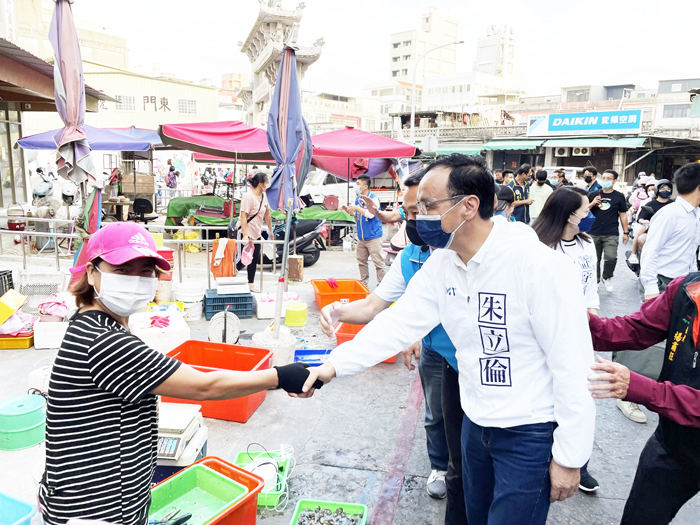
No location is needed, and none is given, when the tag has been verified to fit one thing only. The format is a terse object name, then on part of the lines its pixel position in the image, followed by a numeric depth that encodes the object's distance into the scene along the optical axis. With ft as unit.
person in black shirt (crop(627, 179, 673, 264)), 27.22
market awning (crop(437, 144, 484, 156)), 110.93
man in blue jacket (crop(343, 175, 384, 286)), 27.13
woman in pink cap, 5.58
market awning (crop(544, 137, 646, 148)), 84.53
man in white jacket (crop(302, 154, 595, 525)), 5.98
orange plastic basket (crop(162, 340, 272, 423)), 14.05
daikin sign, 88.53
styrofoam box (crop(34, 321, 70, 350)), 18.79
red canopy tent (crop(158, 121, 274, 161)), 29.63
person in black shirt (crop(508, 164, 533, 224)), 34.40
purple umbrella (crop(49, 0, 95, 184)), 17.79
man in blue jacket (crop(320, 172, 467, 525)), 9.18
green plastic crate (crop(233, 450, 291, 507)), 10.36
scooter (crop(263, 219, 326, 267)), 34.60
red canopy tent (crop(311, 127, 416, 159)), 34.09
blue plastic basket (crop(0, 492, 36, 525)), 8.50
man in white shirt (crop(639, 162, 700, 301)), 14.52
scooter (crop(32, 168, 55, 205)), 40.42
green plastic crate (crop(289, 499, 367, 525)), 9.67
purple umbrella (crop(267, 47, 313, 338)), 18.83
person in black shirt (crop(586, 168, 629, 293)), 27.30
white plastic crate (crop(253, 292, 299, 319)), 23.69
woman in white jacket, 11.92
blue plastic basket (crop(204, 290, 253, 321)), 23.40
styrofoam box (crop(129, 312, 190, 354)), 17.61
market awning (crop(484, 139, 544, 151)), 100.78
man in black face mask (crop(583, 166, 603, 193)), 35.99
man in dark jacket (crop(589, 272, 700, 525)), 6.21
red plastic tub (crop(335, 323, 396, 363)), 18.45
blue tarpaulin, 33.01
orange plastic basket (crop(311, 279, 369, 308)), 23.52
